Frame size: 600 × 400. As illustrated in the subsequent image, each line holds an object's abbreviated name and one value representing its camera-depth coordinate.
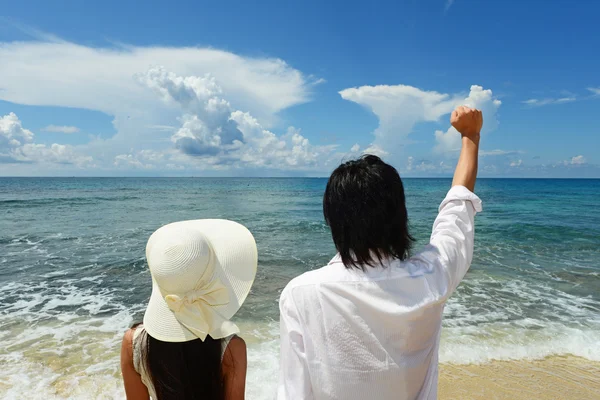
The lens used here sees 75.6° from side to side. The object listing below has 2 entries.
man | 1.32
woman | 1.64
